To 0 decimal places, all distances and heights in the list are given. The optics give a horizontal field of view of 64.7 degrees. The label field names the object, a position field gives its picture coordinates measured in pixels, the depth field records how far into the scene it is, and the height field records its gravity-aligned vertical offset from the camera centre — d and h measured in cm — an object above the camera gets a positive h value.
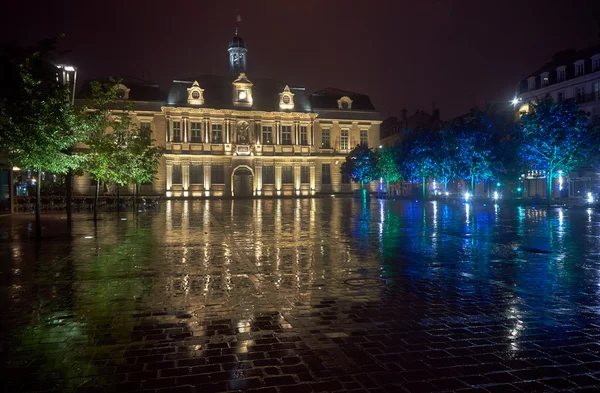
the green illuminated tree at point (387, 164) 5521 +310
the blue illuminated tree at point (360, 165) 5891 +335
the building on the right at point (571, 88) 4812 +1114
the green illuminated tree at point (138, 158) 2564 +210
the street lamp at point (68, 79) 1771 +446
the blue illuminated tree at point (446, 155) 4297 +325
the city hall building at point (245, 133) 6066 +807
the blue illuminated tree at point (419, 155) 4631 +359
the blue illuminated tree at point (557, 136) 3284 +369
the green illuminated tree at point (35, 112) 1231 +235
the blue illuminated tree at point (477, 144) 3962 +385
